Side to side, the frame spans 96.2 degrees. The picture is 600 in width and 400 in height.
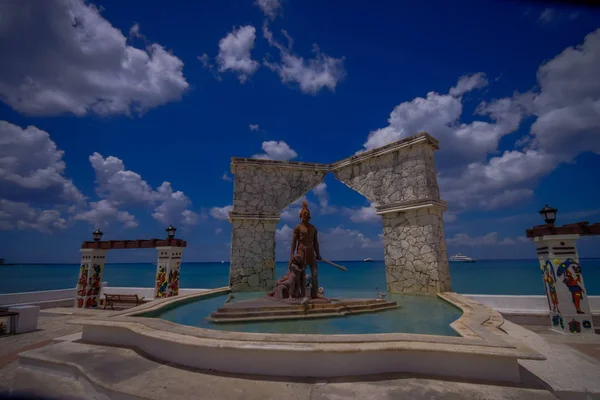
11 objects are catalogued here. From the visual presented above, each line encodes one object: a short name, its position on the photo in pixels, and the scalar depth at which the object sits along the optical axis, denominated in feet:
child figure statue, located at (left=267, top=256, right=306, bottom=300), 20.88
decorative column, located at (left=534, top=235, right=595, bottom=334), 22.36
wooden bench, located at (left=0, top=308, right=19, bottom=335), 22.86
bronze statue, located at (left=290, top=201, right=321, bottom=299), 21.59
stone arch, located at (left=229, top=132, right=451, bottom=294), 31.07
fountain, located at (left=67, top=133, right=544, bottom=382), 10.30
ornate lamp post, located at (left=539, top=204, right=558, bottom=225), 23.40
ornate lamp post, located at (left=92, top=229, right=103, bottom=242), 37.04
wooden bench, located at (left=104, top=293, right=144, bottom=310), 32.32
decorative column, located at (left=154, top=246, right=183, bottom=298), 32.97
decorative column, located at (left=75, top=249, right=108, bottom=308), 36.17
